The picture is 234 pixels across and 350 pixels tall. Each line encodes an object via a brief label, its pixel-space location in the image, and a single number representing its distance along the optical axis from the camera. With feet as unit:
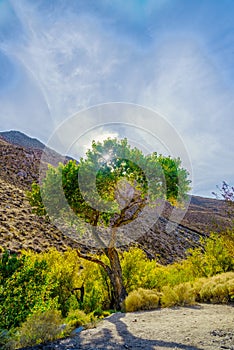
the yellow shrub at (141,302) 34.76
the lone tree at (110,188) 38.68
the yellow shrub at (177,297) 34.81
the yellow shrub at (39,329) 19.01
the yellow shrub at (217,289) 36.58
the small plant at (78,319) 25.72
